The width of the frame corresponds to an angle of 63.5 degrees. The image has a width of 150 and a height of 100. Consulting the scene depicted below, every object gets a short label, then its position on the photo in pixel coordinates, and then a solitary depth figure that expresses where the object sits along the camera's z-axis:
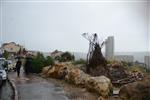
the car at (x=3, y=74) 7.92
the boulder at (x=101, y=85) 4.99
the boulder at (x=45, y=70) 9.90
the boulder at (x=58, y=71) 8.44
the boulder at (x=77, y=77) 6.32
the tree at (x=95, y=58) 7.81
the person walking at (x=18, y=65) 9.93
